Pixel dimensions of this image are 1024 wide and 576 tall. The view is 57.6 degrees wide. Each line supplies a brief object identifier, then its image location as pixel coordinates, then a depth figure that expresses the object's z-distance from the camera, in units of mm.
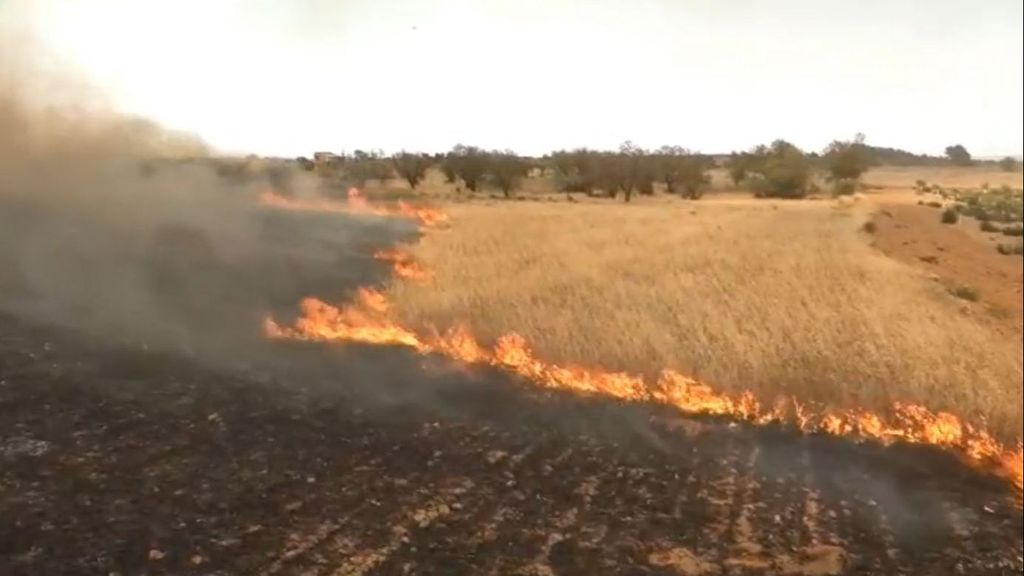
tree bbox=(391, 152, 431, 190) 58994
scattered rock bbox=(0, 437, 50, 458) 11758
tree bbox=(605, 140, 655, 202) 67938
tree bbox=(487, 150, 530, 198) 64812
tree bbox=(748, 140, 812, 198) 70375
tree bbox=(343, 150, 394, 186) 55406
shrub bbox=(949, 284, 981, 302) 31578
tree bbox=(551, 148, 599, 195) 69688
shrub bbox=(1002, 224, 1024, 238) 55094
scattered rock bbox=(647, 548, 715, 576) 11320
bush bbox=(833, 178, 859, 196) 73506
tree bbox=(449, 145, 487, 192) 63938
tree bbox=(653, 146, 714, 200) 69688
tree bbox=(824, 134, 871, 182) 71625
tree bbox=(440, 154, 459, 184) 63366
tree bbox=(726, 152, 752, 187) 72375
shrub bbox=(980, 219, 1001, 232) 57062
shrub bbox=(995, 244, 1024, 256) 46656
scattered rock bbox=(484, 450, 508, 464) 14541
